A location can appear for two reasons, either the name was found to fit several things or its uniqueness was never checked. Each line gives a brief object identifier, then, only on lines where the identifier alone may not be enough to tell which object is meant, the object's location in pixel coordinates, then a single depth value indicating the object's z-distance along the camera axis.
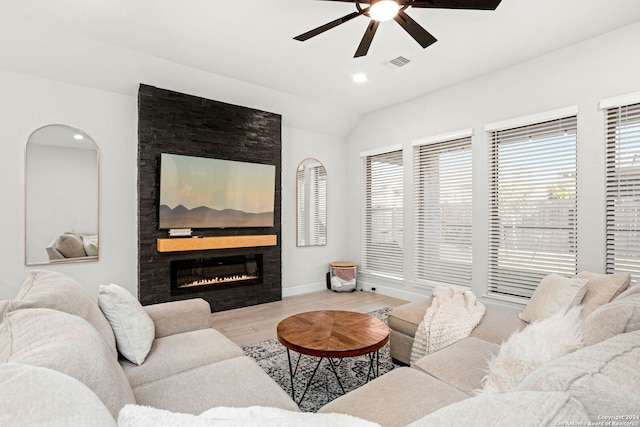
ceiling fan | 2.06
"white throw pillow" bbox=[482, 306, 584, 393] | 1.13
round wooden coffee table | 1.91
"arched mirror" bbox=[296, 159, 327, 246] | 5.32
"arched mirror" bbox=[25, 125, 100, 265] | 3.34
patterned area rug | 2.17
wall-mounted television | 3.87
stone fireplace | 3.75
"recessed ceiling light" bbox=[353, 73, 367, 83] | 3.95
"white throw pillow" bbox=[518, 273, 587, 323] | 2.16
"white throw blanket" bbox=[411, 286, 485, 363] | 2.34
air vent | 3.52
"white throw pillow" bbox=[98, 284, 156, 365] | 1.73
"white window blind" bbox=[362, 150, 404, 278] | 4.97
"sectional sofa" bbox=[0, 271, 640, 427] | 0.57
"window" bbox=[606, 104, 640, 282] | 2.84
